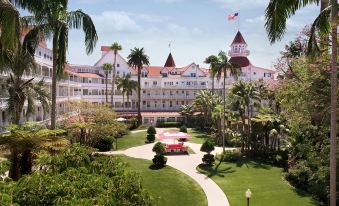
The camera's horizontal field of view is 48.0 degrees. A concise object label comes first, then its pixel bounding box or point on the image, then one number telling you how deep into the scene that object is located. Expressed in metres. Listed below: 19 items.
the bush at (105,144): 47.41
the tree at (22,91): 24.69
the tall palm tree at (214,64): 44.84
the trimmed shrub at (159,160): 37.69
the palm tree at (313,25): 14.54
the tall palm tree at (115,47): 81.06
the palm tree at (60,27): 22.31
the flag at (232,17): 67.71
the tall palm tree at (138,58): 72.00
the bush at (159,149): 39.60
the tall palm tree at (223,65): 44.17
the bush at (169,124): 77.00
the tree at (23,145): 17.55
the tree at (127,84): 80.81
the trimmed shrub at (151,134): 54.95
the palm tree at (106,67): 84.21
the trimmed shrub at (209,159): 39.06
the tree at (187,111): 75.58
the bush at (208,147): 40.42
